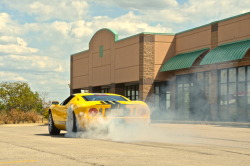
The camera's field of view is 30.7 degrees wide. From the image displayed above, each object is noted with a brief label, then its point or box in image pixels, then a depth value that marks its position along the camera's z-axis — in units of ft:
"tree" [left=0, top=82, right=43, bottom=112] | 160.56
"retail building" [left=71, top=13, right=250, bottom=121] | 99.76
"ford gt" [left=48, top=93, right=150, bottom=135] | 42.45
